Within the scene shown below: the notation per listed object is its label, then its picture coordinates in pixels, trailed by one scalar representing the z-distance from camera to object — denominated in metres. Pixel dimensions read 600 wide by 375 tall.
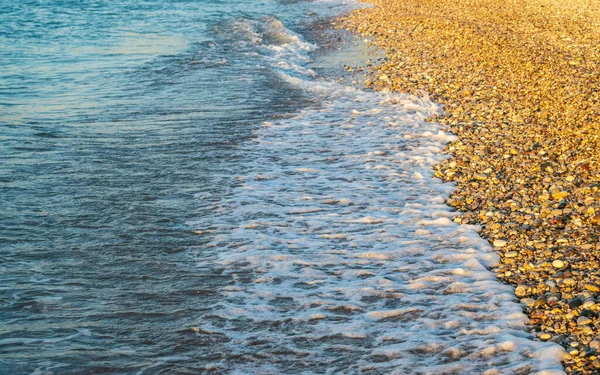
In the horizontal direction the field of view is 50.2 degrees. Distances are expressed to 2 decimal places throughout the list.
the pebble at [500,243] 7.14
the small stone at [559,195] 7.92
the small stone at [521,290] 6.11
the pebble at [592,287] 5.87
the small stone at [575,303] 5.68
